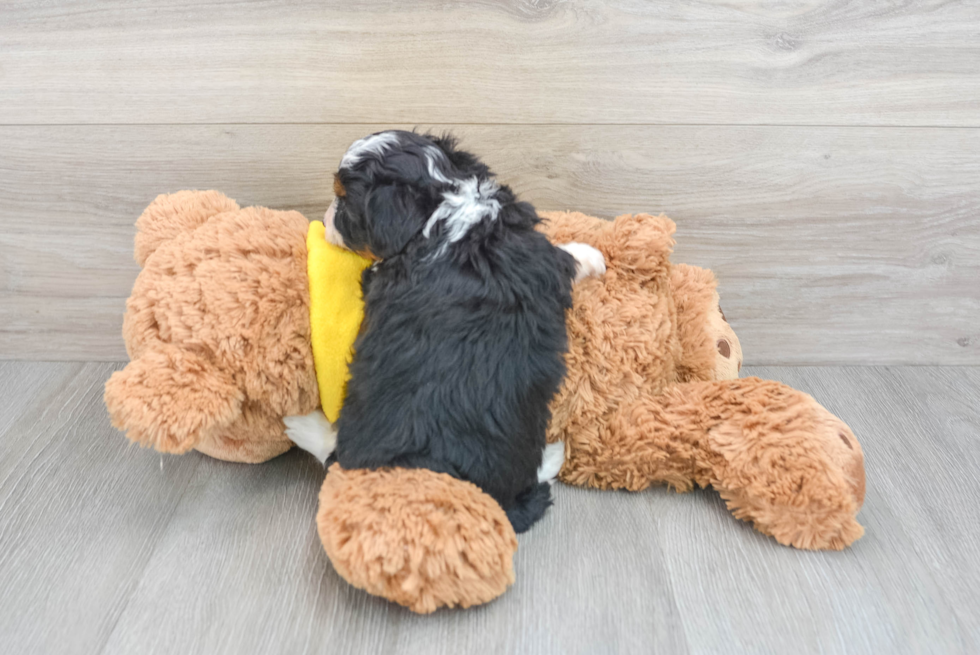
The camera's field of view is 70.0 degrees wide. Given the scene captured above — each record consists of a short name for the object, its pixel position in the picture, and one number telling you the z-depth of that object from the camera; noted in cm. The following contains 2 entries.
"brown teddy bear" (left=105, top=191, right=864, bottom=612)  62
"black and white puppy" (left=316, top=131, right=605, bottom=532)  66
